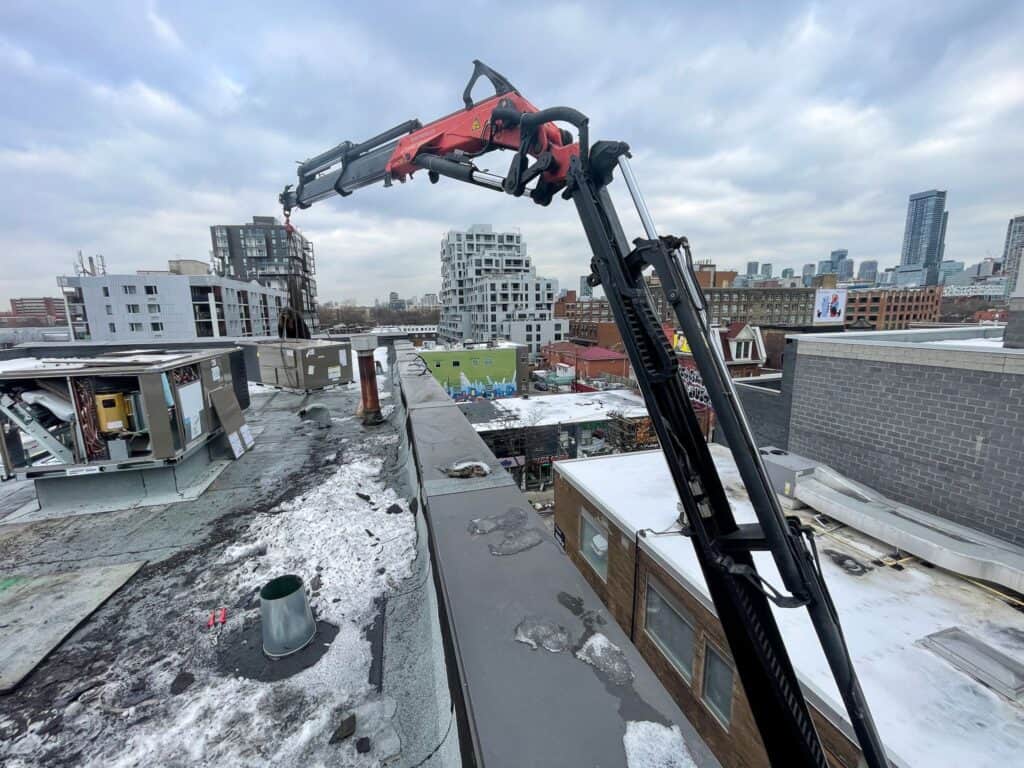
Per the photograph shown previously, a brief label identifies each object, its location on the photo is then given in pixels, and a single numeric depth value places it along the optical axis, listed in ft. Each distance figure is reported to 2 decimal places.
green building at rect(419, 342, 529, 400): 126.21
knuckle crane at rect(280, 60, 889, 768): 6.72
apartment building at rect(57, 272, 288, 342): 139.85
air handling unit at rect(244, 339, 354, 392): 41.16
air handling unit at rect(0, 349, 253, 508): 20.20
